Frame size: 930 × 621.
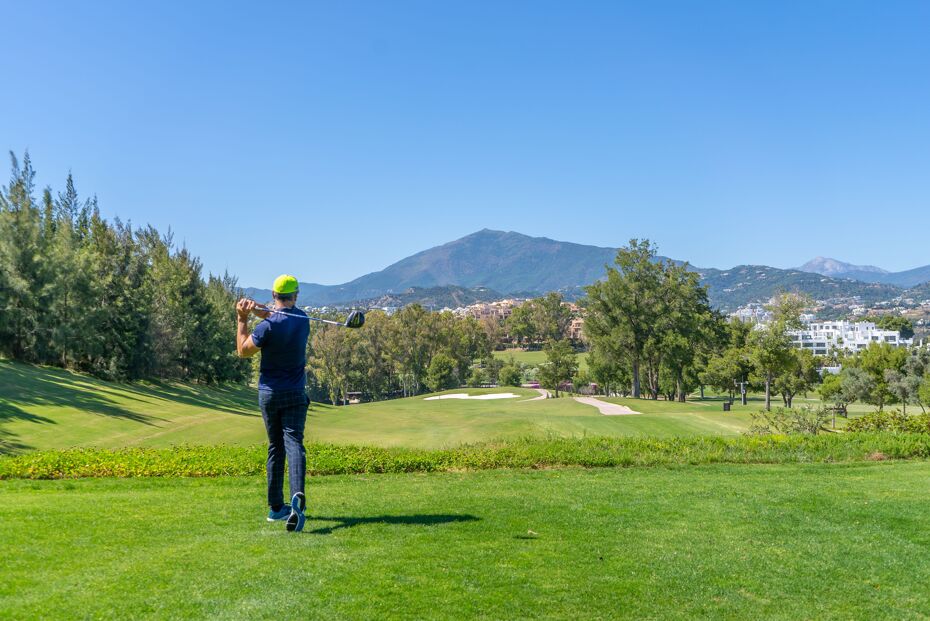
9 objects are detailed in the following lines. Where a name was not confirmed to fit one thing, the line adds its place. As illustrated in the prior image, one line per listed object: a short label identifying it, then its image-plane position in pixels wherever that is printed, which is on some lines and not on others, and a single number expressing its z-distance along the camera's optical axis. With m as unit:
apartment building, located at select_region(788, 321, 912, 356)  190.88
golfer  7.33
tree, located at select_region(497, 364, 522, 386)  96.69
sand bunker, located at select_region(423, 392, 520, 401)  57.05
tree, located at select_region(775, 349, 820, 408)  61.19
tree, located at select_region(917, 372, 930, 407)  51.53
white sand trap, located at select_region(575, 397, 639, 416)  38.66
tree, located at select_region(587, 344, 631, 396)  62.09
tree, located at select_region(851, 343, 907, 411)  61.94
